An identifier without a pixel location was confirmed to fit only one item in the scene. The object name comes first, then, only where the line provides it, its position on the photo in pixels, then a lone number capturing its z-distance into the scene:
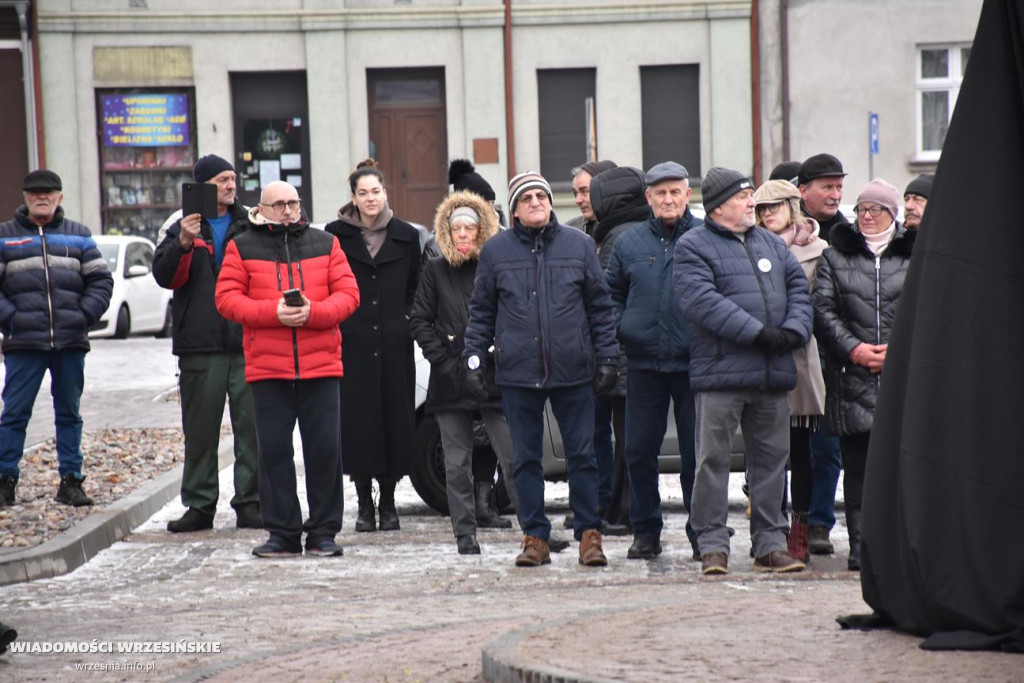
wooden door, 56.65
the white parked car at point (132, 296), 48.29
